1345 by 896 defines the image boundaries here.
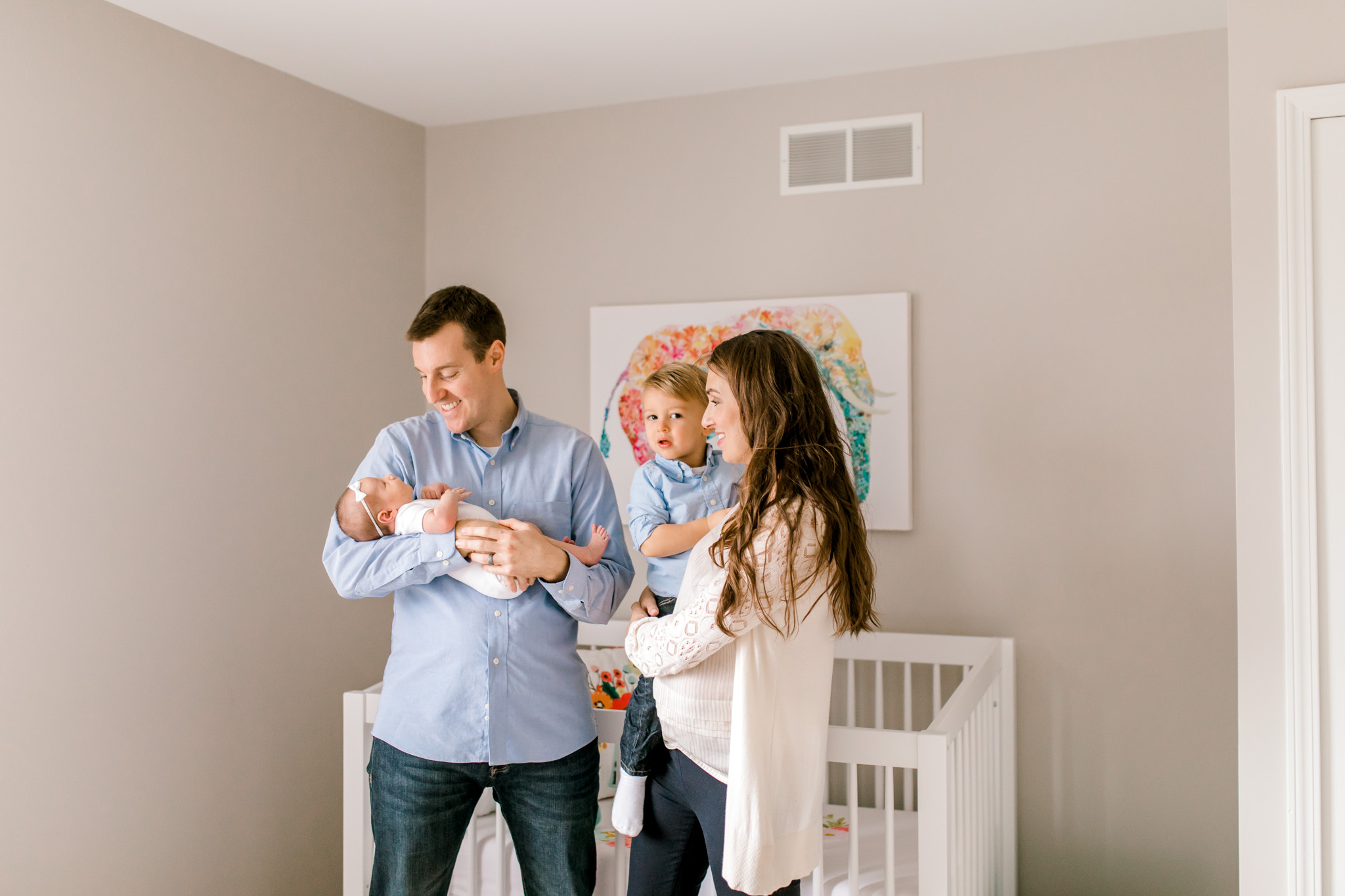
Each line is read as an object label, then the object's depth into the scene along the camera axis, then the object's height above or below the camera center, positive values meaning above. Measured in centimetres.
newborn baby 162 -5
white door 170 +1
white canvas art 278 +36
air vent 279 +91
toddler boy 194 +0
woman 144 -21
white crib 175 -62
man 165 -27
